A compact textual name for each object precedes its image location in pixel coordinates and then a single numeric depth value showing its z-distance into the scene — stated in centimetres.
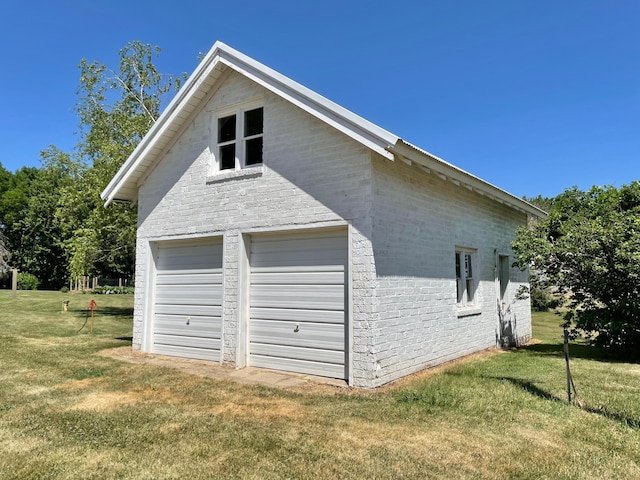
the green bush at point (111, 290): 4146
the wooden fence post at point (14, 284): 2986
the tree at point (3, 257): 4154
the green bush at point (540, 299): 2503
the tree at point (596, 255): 958
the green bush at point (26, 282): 4253
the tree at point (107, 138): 1697
